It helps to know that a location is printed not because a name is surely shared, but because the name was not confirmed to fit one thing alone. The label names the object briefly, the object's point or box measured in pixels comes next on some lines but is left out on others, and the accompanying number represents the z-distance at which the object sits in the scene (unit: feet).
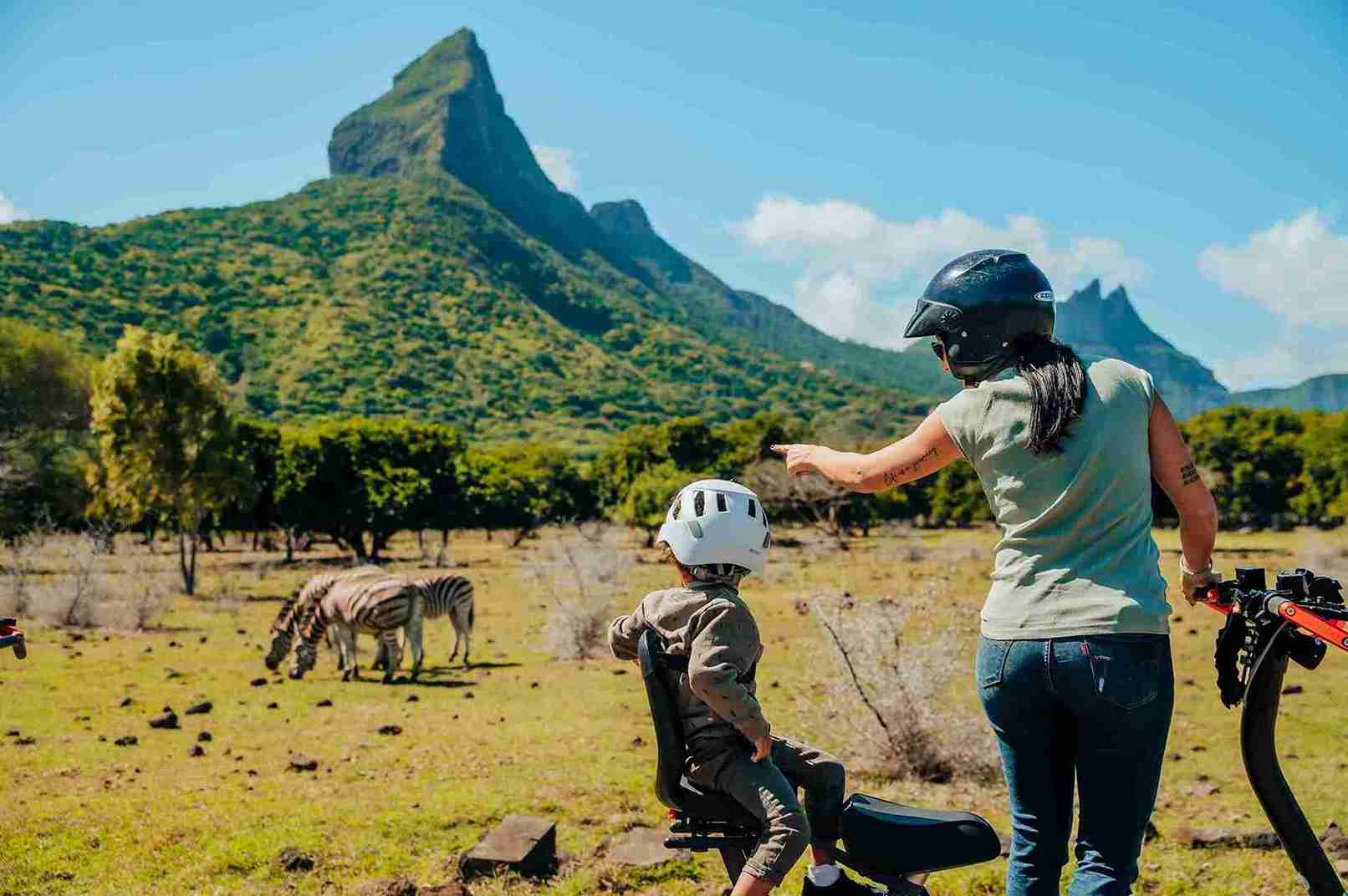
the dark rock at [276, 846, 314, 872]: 21.94
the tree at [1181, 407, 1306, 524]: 180.14
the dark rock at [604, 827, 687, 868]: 22.45
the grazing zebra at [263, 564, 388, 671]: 54.90
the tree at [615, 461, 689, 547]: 150.61
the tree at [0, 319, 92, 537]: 127.24
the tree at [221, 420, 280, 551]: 140.87
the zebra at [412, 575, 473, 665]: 60.80
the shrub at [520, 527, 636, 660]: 60.80
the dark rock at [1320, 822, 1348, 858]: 22.47
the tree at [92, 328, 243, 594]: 89.66
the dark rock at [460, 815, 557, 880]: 21.38
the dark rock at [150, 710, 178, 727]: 38.68
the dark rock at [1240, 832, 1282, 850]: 24.20
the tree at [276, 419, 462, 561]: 134.10
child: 11.39
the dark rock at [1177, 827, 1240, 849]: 24.31
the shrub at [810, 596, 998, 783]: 31.83
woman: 9.35
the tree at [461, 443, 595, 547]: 163.22
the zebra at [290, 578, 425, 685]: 52.49
